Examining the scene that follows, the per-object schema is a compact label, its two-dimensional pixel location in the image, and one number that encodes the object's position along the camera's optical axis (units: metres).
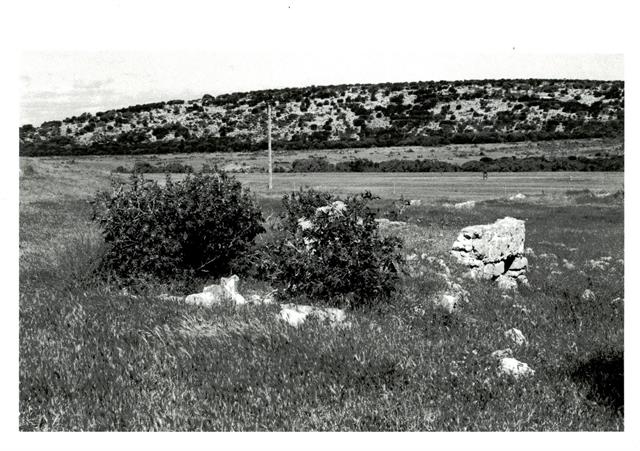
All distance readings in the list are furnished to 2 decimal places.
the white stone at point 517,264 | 12.39
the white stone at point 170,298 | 7.57
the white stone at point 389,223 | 18.83
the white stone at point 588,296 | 9.63
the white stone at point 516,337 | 6.24
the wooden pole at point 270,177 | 38.70
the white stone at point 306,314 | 6.35
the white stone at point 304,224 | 8.67
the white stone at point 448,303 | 7.68
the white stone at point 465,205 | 28.49
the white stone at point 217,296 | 7.23
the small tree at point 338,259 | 7.66
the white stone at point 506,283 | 10.84
